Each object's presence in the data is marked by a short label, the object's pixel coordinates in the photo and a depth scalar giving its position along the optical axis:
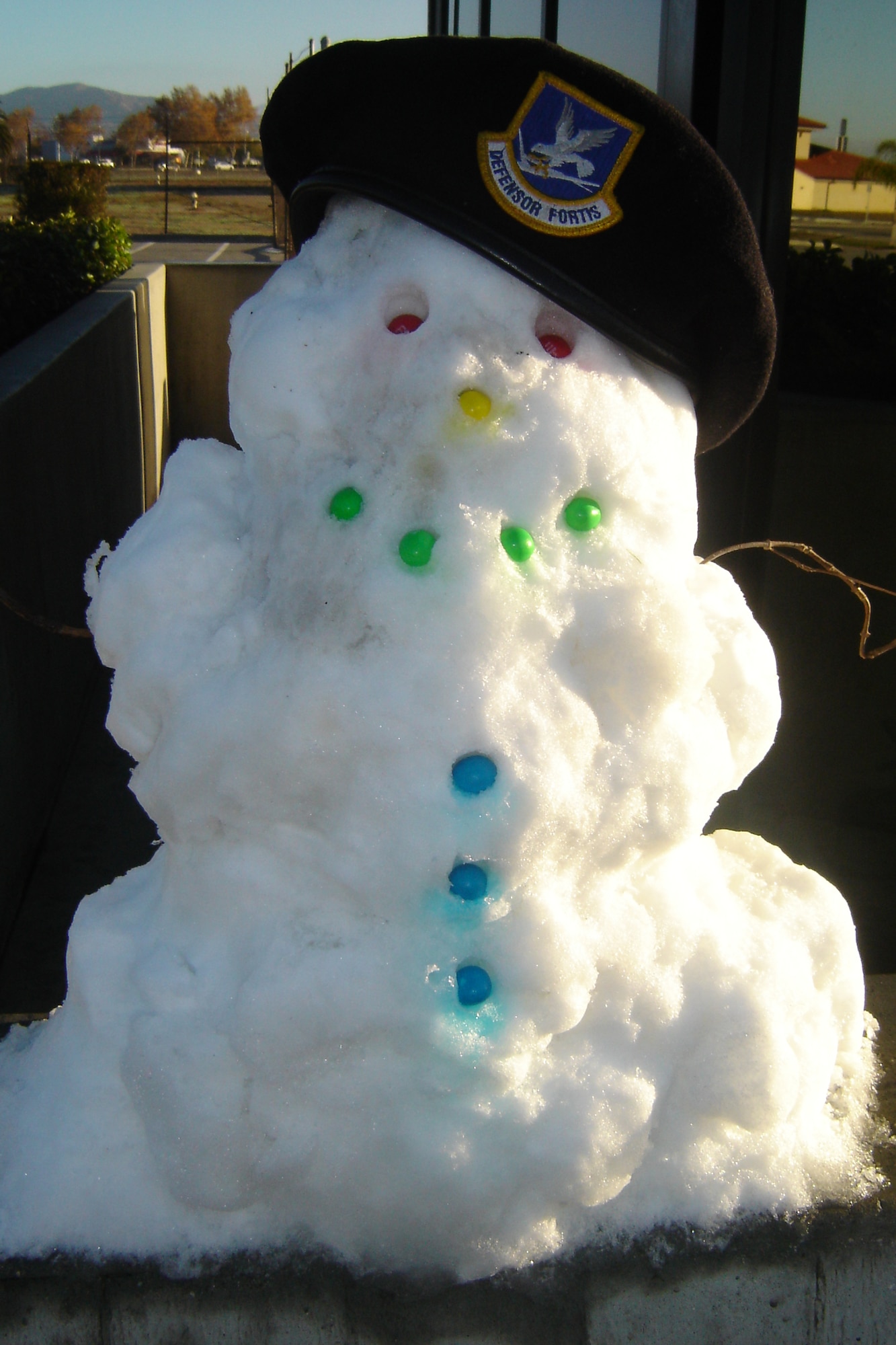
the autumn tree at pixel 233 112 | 79.44
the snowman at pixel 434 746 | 1.55
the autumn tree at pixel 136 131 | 71.94
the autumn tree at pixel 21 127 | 33.97
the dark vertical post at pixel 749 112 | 2.90
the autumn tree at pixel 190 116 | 73.06
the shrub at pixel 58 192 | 14.20
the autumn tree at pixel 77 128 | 71.75
